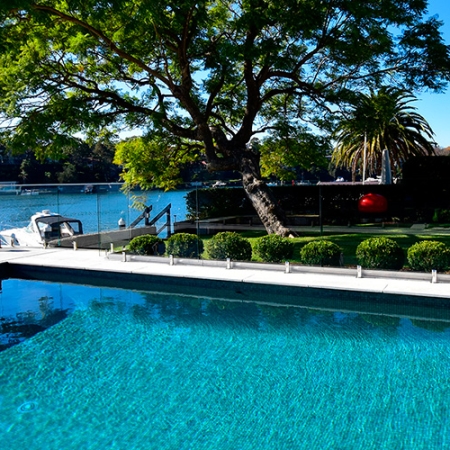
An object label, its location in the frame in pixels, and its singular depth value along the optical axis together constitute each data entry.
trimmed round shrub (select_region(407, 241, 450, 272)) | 11.82
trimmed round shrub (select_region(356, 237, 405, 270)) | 12.28
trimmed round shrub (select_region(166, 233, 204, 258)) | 14.75
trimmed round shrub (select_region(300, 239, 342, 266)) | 12.91
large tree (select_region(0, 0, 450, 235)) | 15.66
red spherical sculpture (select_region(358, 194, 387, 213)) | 19.32
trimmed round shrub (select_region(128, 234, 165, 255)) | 15.34
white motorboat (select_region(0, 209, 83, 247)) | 18.69
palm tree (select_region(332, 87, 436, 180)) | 34.41
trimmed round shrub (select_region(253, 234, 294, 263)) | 13.60
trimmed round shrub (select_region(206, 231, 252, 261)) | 14.05
